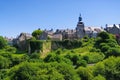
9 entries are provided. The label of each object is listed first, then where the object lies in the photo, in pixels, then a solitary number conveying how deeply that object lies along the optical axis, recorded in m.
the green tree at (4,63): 70.38
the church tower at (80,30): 116.41
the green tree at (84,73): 47.48
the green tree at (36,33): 103.75
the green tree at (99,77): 44.28
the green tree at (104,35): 81.44
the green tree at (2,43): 97.30
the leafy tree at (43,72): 45.38
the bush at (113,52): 66.06
